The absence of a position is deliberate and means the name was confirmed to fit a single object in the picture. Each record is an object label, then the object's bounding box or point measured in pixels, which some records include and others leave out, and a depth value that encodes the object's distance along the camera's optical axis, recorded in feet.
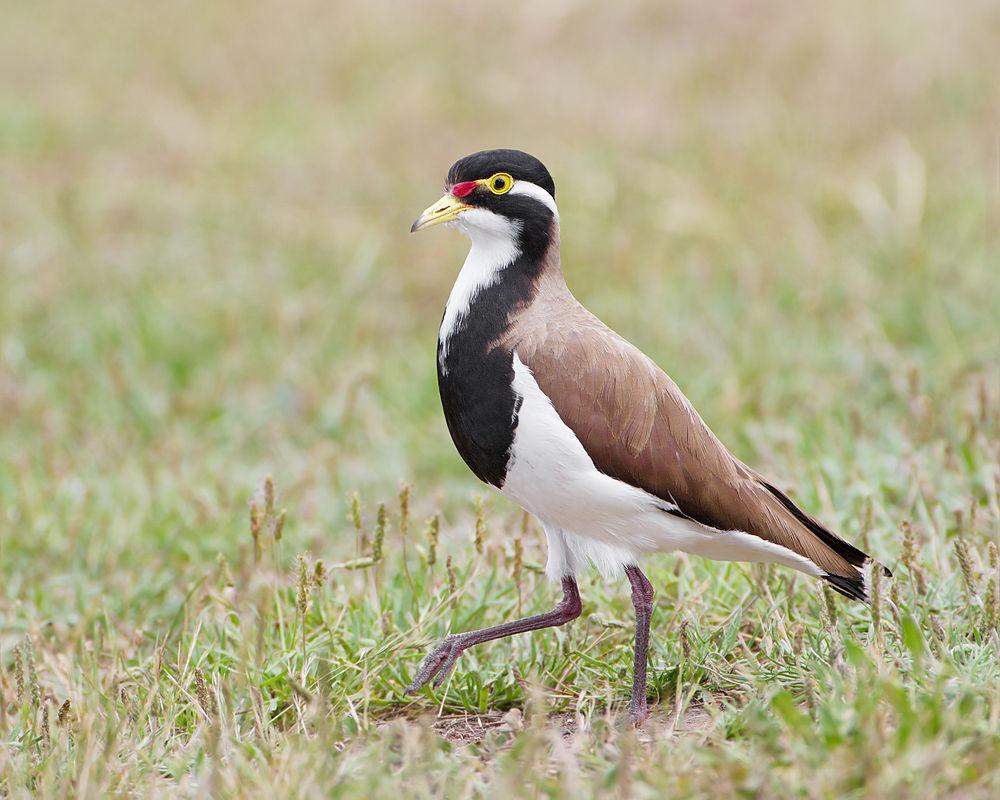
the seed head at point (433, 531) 28.07
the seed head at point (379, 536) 27.50
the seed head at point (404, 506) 28.02
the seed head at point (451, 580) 28.19
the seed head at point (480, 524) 27.14
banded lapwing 25.18
